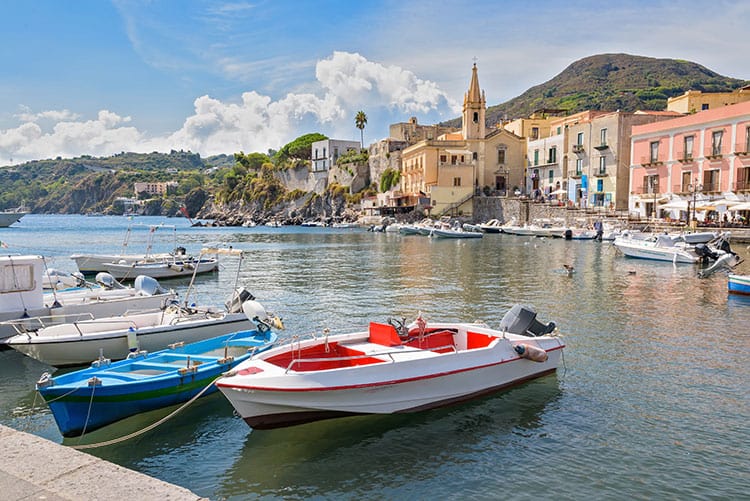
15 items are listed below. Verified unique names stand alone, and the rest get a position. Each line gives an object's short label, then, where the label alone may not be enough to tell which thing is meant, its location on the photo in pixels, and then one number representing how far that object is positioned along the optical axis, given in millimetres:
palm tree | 113500
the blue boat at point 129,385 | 9172
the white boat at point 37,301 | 14664
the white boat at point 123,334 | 12531
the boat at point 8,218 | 103625
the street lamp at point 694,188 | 47444
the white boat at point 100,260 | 32094
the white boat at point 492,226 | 68588
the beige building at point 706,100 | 62438
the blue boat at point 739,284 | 21609
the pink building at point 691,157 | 45781
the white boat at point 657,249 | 34062
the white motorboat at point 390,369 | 9070
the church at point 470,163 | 78875
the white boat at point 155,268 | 30891
